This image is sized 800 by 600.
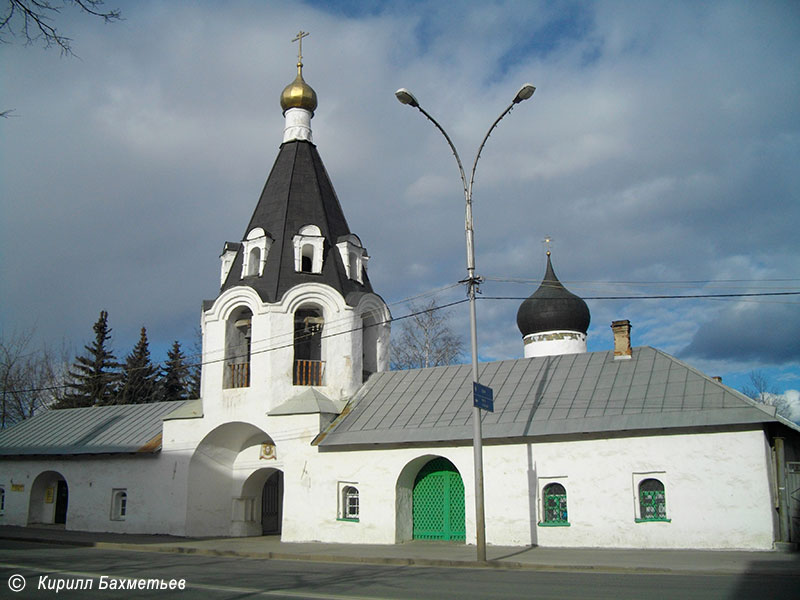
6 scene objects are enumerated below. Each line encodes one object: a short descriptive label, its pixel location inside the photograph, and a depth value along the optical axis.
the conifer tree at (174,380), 40.56
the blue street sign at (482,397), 12.55
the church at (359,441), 14.97
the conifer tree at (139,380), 38.72
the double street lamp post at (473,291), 12.34
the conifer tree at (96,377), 37.41
